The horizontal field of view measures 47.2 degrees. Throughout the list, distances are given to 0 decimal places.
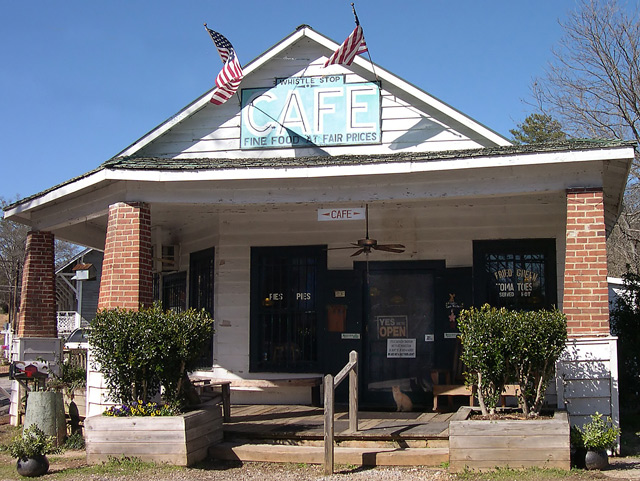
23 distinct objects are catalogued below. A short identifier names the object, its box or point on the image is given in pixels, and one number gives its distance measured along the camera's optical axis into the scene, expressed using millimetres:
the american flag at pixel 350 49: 10328
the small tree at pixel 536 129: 36366
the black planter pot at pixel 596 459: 7254
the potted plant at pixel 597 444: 7266
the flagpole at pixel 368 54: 10015
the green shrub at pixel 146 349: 8109
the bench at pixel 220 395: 9618
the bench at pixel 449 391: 10297
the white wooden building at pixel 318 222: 9328
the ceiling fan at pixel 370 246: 10828
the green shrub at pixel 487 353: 7445
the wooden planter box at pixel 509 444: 7090
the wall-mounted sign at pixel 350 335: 11430
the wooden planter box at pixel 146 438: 7938
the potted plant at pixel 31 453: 7914
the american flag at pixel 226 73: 10672
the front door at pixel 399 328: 11219
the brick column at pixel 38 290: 11633
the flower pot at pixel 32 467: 7918
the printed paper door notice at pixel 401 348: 11305
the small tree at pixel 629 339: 10555
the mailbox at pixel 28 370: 10172
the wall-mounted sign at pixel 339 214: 9555
